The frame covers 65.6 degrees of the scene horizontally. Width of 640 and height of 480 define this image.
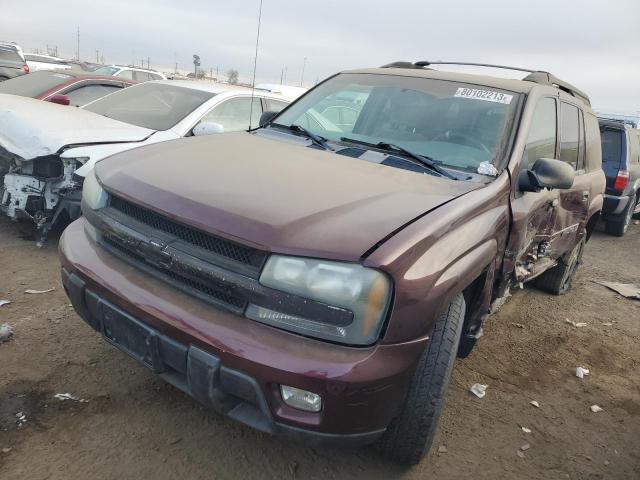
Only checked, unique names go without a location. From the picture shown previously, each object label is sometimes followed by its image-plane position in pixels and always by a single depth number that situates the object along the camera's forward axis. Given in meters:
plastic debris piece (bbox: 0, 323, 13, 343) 2.82
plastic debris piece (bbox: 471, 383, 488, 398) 2.97
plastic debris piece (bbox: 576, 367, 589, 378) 3.35
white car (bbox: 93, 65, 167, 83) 14.75
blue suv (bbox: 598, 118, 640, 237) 7.67
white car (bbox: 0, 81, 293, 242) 3.94
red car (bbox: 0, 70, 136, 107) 6.30
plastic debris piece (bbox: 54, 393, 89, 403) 2.41
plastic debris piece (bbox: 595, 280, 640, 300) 5.17
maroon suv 1.68
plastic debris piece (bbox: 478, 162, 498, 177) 2.45
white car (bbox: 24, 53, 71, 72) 20.45
